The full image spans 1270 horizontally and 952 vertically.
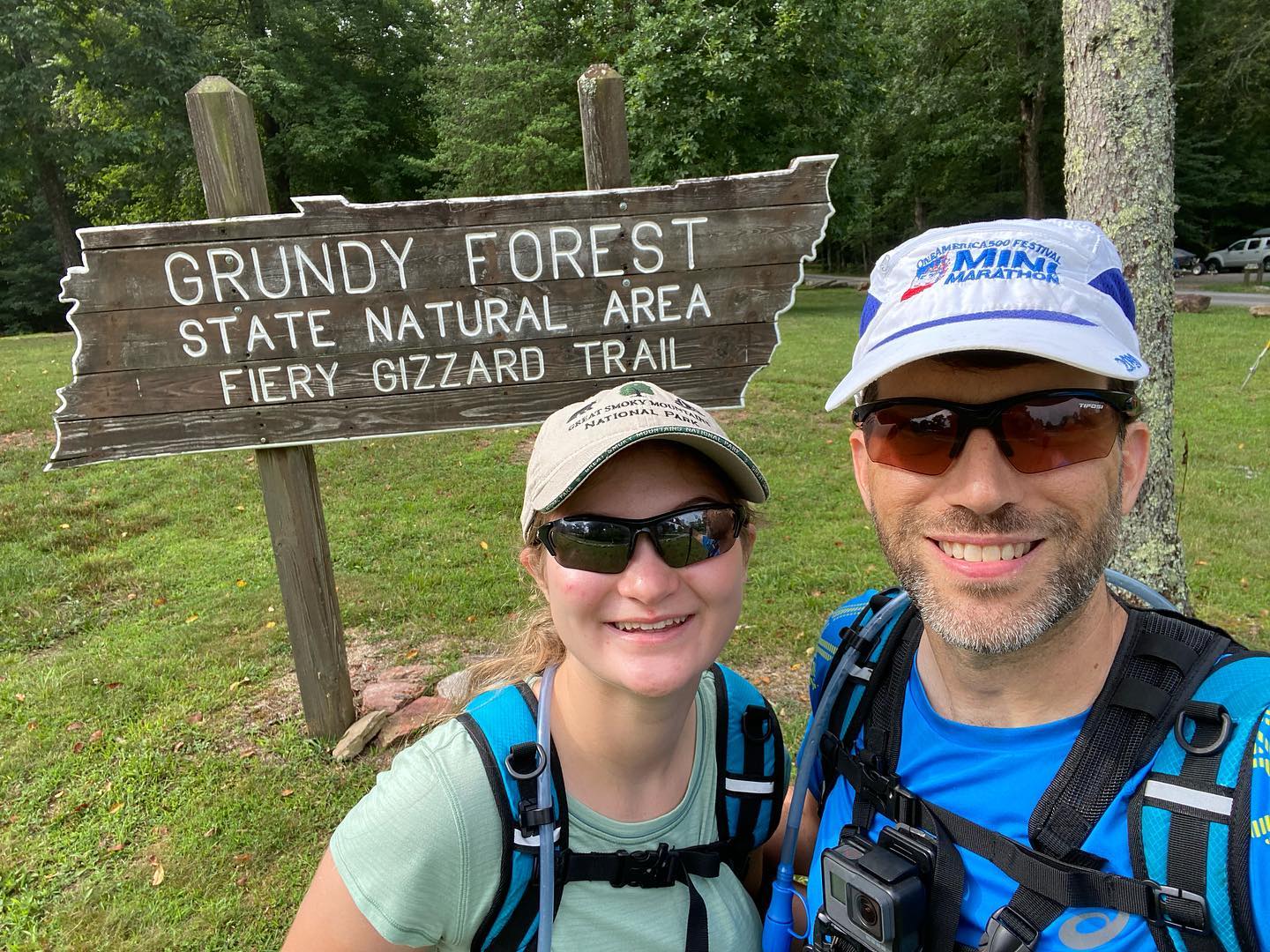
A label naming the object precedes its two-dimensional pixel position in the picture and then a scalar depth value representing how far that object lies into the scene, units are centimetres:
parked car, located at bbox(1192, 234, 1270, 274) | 3003
